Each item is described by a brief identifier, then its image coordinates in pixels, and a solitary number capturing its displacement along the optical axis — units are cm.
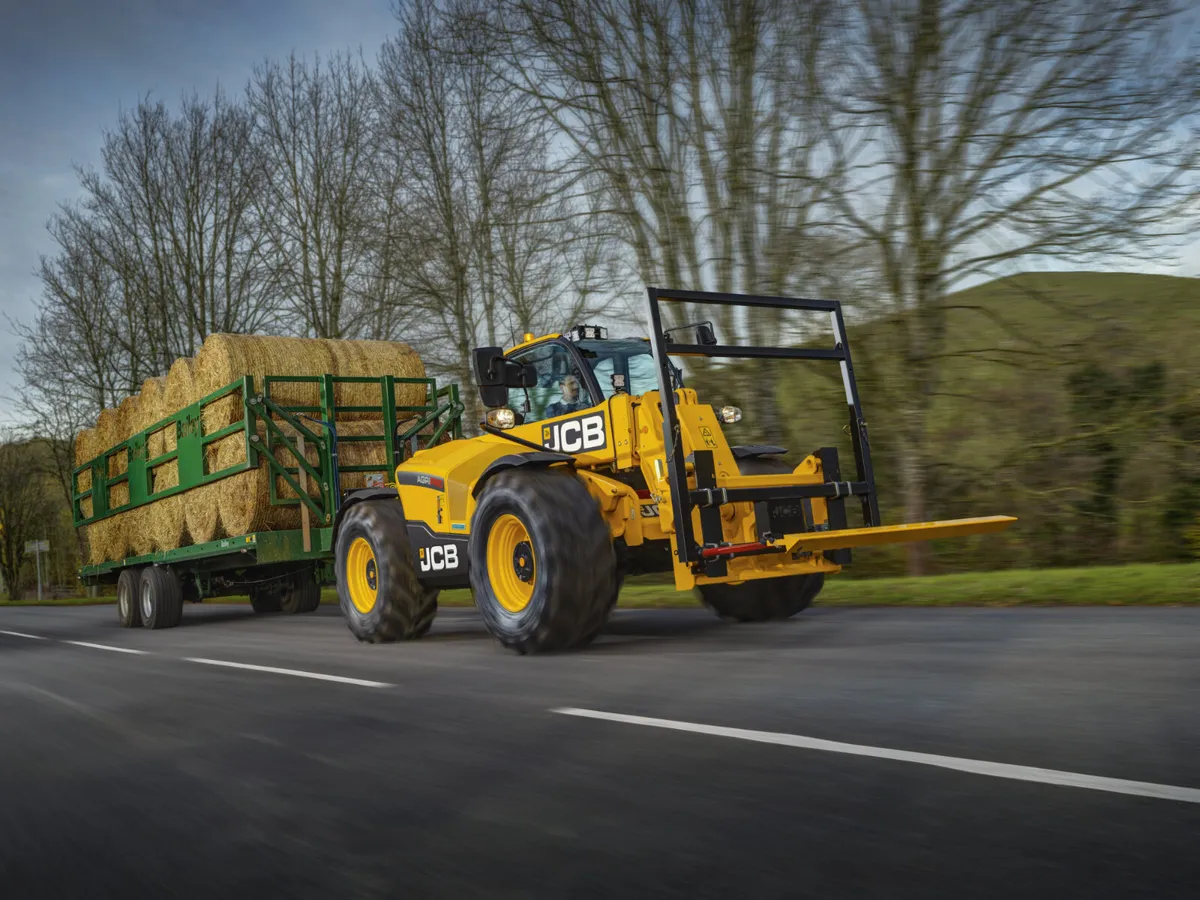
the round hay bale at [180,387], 1339
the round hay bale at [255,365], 1238
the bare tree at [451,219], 2072
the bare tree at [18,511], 4925
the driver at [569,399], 849
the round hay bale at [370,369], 1279
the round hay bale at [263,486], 1209
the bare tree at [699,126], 1450
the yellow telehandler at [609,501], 752
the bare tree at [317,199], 2802
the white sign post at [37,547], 4666
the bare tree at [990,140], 1253
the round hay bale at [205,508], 1283
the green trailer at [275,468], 1201
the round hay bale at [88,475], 1744
